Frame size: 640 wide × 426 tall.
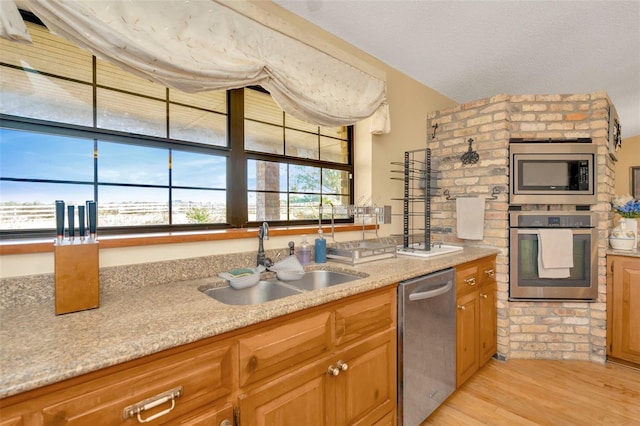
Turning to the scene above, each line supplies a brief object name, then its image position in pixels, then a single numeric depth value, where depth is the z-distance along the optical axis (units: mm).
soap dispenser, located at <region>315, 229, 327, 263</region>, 1925
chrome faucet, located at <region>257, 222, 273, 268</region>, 1686
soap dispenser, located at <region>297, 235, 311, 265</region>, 1861
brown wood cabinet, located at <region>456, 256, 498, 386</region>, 2027
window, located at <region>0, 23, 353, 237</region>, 1270
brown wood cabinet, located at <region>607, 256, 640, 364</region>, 2383
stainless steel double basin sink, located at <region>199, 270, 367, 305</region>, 1441
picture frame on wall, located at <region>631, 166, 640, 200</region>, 5348
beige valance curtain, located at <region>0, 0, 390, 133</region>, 1115
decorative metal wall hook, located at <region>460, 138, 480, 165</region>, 2693
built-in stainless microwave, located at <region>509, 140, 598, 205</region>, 2463
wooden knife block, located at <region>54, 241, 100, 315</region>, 998
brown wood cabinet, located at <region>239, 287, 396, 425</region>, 1064
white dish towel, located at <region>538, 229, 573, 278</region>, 2428
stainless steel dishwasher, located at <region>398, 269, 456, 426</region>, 1589
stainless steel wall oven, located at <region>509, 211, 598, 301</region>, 2467
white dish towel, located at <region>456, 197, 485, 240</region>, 2600
